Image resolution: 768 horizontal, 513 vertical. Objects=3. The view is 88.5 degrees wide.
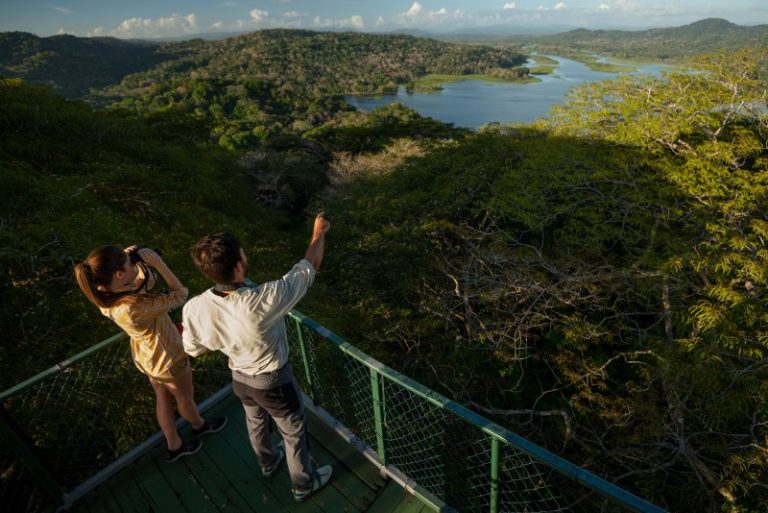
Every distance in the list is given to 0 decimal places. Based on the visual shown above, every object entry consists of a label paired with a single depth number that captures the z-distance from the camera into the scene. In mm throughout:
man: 1777
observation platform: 2127
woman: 1905
